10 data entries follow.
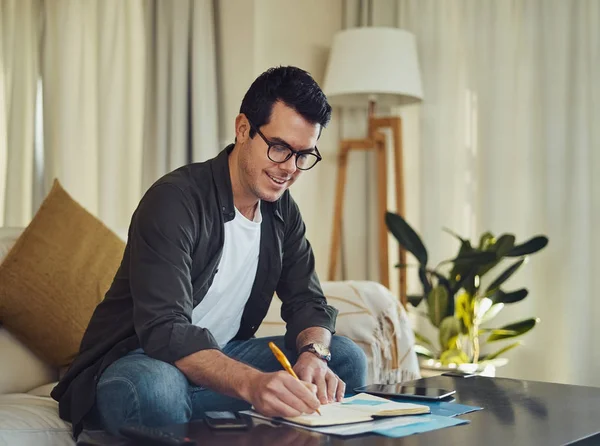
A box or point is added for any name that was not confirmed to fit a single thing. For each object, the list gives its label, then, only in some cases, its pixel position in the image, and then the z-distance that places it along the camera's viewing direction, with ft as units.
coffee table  5.31
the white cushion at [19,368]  7.64
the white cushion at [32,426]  6.42
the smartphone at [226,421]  5.42
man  5.99
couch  7.71
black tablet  6.19
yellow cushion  7.79
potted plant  10.70
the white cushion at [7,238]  8.03
